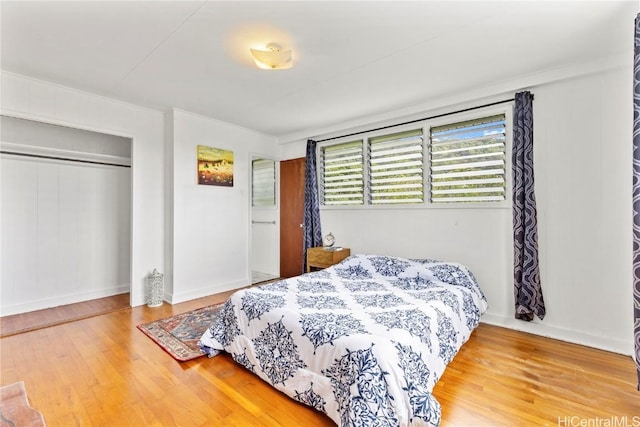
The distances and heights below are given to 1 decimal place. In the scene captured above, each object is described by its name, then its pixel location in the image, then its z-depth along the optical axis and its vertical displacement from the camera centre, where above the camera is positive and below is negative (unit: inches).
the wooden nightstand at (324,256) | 158.4 -23.5
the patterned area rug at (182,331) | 96.3 -44.5
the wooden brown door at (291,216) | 191.3 -1.9
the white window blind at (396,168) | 143.3 +22.5
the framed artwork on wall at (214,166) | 160.6 +26.2
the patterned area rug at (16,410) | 62.1 -43.8
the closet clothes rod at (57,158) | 130.3 +26.4
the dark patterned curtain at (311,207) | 180.1 +3.7
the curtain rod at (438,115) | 120.7 +44.5
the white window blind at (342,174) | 165.9 +22.8
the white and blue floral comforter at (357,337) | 58.6 -30.7
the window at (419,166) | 123.9 +22.7
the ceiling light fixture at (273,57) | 86.9 +46.1
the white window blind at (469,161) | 122.3 +22.5
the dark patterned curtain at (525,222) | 110.5 -3.4
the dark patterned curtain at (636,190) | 69.9 +5.4
